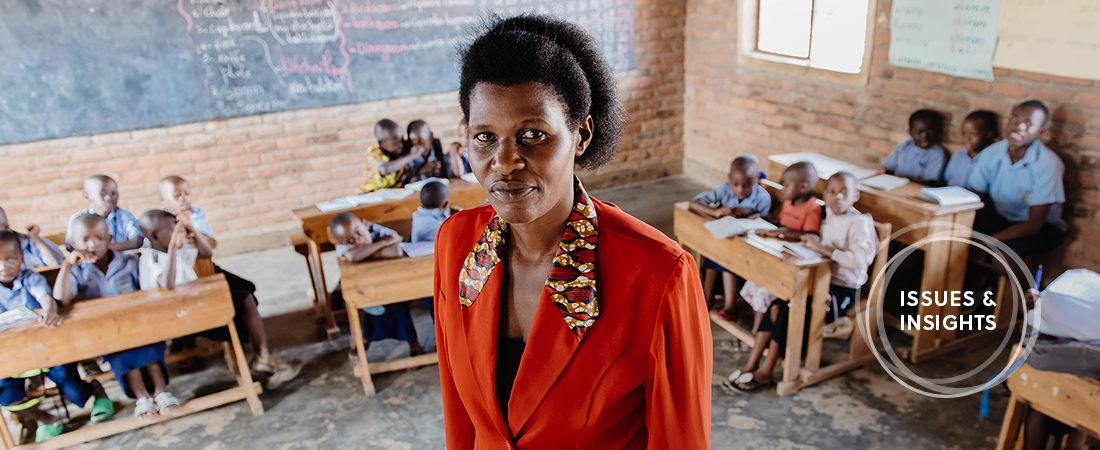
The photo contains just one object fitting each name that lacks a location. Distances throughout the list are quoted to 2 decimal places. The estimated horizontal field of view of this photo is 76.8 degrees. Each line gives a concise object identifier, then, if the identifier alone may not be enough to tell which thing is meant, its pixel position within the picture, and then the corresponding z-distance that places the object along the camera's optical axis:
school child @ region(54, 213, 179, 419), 3.42
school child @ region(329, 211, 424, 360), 3.61
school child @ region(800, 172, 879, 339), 3.39
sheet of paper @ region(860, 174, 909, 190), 3.93
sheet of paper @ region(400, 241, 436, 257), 3.69
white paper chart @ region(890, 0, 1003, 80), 4.07
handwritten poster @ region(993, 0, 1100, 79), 3.53
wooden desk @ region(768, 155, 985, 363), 3.56
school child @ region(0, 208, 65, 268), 3.96
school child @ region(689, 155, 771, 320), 3.97
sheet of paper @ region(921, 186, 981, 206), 3.55
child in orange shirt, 3.57
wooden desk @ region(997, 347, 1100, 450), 2.28
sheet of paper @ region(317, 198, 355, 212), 4.32
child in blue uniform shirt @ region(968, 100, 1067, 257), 3.70
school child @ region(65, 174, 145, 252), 4.11
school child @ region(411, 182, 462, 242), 3.93
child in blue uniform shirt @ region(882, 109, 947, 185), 4.39
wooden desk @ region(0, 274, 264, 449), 3.10
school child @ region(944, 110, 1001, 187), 4.04
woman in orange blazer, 1.14
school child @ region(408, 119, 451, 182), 5.02
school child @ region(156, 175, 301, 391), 3.80
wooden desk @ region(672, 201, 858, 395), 3.32
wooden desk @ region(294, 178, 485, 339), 4.27
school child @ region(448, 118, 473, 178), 5.08
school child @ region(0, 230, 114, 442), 3.19
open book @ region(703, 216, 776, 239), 3.68
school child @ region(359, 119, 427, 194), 4.91
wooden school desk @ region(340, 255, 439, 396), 3.53
